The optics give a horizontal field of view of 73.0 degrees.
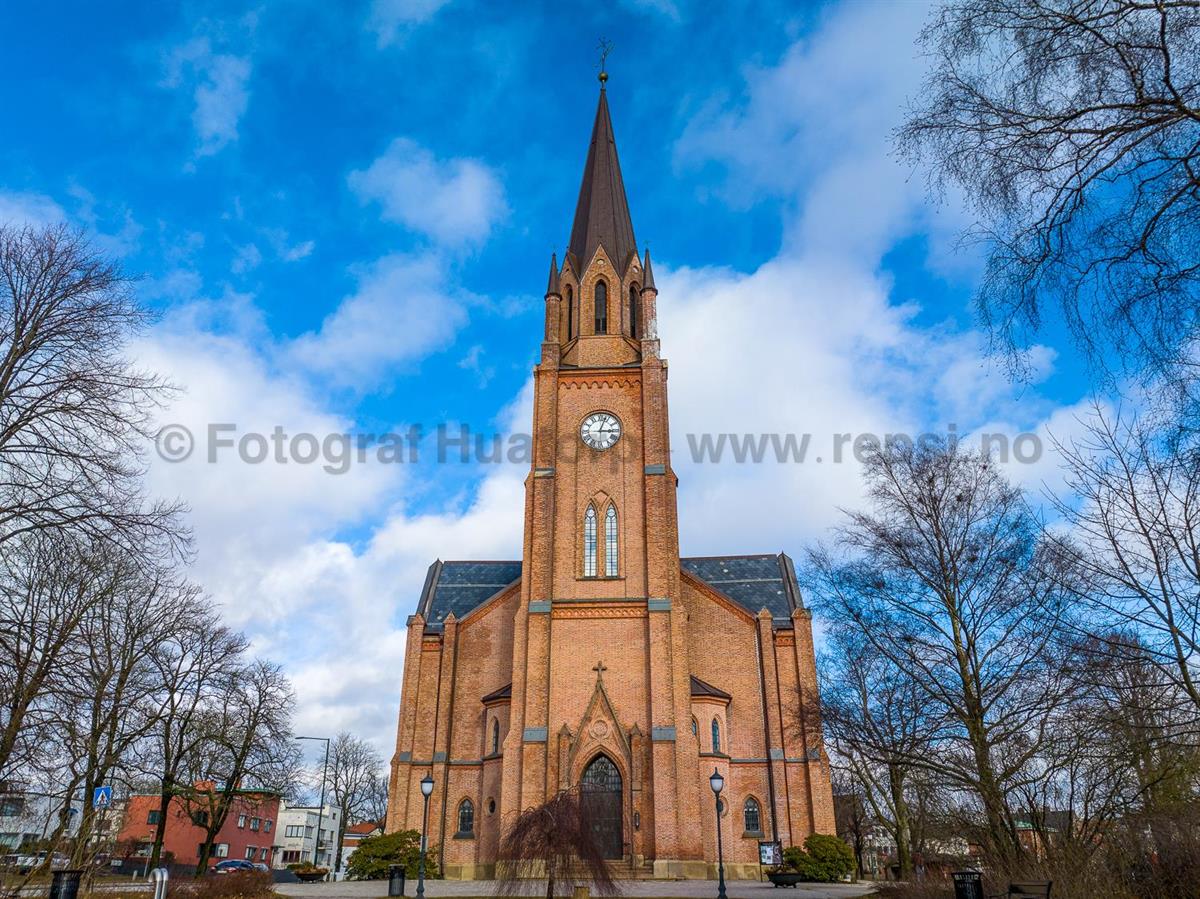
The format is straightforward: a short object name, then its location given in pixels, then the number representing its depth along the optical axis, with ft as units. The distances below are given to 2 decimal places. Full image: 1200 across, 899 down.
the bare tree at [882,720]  54.65
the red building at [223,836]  191.62
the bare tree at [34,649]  40.52
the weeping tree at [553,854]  57.47
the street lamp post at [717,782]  71.68
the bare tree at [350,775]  268.21
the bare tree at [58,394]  41.52
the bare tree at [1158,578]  31.94
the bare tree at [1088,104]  19.79
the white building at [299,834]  291.79
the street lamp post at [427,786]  77.03
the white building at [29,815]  52.65
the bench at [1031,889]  39.34
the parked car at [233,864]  182.17
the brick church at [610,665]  96.63
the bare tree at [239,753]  114.32
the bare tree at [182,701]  105.81
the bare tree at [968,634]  49.49
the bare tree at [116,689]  45.24
